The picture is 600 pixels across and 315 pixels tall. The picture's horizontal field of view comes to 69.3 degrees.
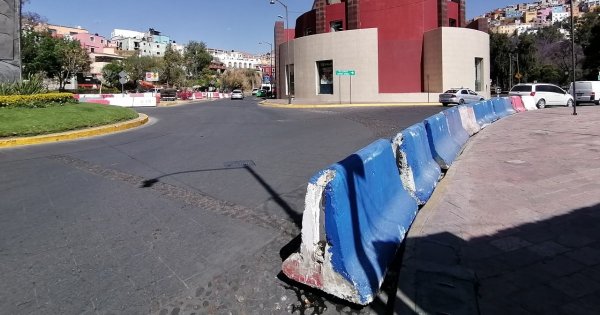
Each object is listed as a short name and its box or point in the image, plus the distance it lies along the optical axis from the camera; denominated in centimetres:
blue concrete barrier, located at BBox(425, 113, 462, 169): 754
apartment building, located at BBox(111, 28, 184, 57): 13938
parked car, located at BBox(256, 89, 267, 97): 7550
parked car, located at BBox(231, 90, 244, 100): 6556
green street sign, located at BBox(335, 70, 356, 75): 4041
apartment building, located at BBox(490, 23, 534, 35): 16038
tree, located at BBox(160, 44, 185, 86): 8075
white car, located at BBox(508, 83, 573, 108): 2756
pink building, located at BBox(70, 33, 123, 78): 10131
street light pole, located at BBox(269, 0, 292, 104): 4642
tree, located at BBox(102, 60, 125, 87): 8875
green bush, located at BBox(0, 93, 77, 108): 1609
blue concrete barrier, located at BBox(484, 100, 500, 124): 1759
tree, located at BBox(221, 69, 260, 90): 11675
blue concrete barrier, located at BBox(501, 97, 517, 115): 2188
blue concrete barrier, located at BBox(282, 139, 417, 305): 321
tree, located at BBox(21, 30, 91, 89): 6669
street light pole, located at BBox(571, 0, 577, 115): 1838
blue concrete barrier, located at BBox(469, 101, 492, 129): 1543
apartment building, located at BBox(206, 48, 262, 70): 18568
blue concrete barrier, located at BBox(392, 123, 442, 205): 543
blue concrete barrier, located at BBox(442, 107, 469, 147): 1014
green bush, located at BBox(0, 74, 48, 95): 1745
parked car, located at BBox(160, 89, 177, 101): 5758
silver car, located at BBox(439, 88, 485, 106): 3147
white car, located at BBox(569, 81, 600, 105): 2944
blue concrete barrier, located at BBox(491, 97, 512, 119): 1966
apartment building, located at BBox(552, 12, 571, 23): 18191
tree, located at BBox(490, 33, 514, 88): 7206
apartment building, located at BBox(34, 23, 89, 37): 12169
